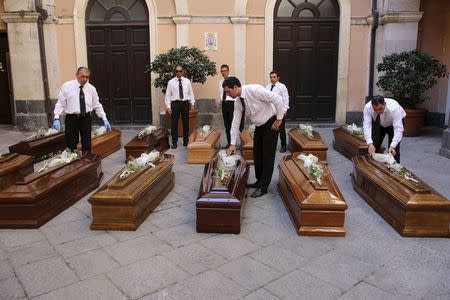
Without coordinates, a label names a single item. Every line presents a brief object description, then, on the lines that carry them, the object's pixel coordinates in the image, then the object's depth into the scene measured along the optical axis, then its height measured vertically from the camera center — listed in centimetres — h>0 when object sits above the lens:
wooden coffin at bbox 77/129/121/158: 748 -136
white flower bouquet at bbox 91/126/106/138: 791 -117
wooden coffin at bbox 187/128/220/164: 712 -138
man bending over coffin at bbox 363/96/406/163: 520 -71
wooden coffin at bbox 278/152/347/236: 403 -134
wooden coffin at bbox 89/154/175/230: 417 -133
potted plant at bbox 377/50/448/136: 928 -28
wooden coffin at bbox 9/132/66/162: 683 -127
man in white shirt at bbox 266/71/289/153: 773 -41
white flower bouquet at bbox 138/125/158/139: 758 -116
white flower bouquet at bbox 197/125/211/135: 783 -117
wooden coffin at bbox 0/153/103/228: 425 -133
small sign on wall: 1045 +63
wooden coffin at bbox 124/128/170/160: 706 -130
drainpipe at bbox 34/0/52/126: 1016 +32
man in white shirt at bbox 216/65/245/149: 796 -75
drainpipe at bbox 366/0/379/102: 1046 +56
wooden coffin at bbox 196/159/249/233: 409 -136
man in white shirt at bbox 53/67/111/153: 611 -57
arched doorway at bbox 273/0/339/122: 1077 +31
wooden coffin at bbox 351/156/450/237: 398 -135
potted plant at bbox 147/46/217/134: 938 +4
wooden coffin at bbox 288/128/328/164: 685 -127
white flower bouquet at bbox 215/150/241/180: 465 -114
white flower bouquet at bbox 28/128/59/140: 746 -114
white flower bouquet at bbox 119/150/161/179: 473 -112
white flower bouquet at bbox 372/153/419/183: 459 -114
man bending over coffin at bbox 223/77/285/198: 501 -63
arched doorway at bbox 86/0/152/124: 1073 +29
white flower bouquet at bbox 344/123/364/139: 750 -116
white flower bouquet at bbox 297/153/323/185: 451 -112
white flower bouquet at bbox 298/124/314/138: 747 -114
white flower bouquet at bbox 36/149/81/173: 508 -113
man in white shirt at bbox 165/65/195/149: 824 -65
